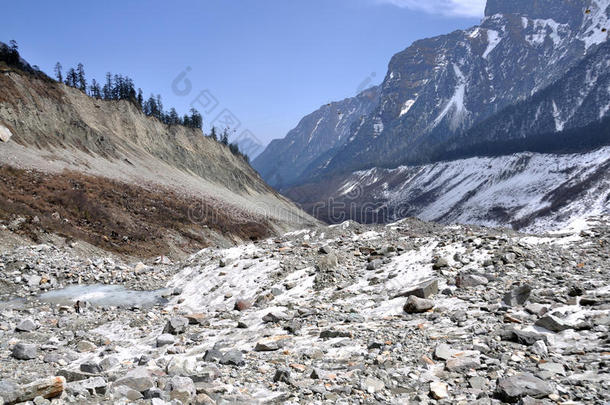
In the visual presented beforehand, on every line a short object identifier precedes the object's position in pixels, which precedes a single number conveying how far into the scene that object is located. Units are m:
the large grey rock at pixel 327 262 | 16.42
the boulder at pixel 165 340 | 11.59
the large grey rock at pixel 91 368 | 8.94
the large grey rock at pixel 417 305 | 11.05
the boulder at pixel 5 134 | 41.47
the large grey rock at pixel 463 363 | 7.02
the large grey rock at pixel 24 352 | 10.55
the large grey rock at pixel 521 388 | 5.82
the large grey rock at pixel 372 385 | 6.76
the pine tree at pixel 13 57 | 66.15
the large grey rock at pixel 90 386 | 6.78
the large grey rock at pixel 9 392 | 5.98
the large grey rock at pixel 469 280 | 12.09
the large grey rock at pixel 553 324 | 8.00
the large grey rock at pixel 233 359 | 8.81
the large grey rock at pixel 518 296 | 9.88
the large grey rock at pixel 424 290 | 11.88
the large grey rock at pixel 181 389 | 6.65
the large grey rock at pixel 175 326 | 12.59
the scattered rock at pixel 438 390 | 6.26
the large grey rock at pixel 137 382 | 7.16
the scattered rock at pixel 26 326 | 13.74
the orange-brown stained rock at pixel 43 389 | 6.16
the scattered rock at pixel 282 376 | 7.52
